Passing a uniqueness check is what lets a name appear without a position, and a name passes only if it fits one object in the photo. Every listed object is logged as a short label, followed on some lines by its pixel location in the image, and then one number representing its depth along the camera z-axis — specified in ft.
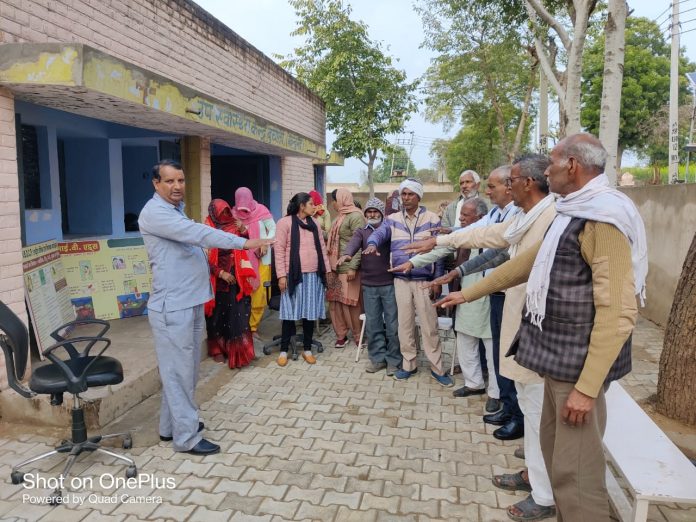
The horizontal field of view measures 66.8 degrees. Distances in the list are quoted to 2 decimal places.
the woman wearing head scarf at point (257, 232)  18.37
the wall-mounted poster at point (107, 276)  18.57
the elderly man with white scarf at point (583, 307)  6.66
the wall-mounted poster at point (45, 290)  14.56
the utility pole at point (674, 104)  39.75
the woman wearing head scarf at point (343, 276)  19.74
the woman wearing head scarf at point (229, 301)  16.61
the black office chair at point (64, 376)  9.93
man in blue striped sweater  15.66
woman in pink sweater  17.62
